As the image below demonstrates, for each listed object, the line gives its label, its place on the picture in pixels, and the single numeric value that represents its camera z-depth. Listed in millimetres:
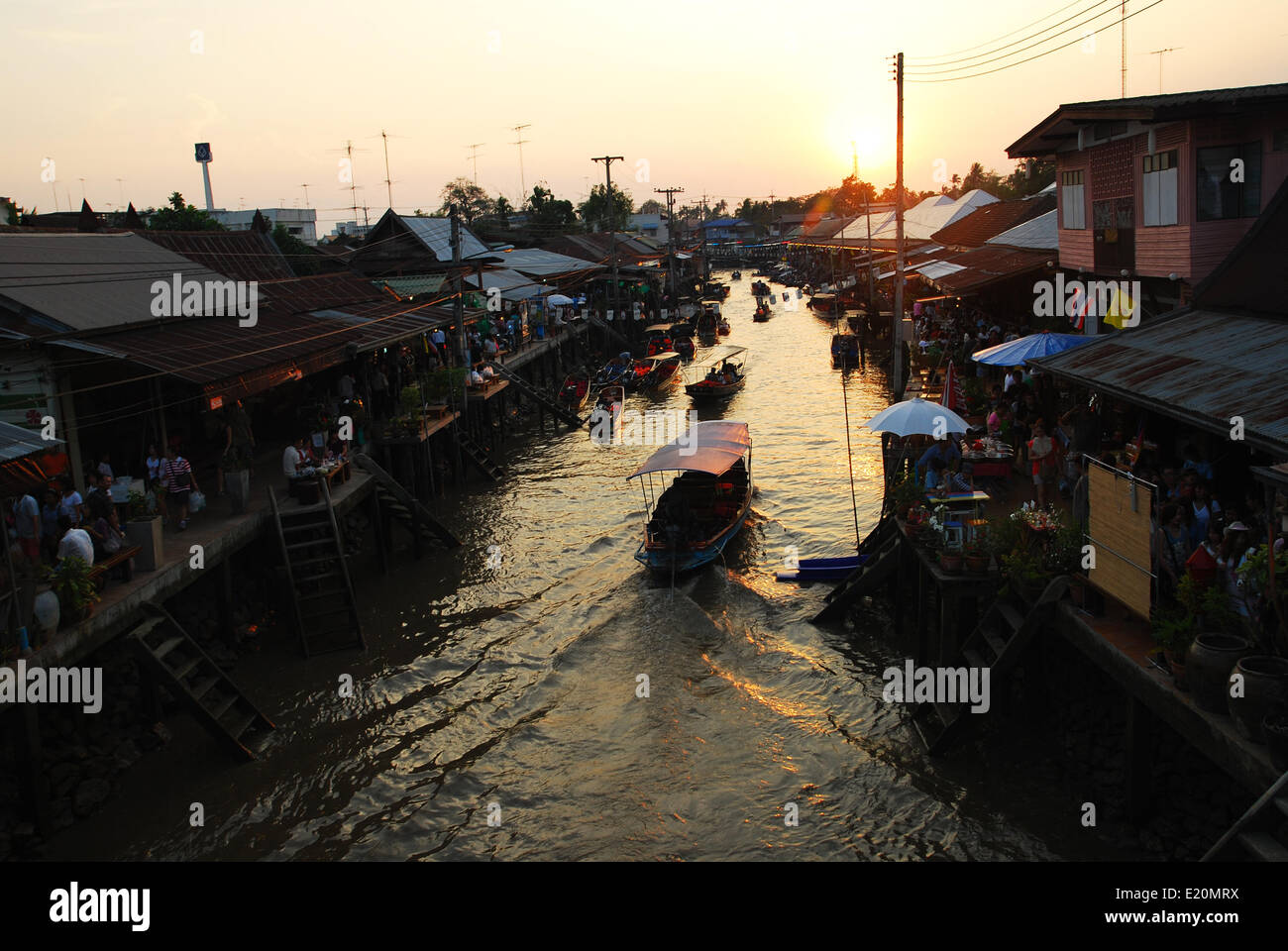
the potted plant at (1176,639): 8602
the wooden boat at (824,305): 69588
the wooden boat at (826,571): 18422
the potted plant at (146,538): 13266
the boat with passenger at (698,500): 18422
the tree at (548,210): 77625
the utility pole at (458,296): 26297
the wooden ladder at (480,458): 27297
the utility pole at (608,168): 50500
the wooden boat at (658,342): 51188
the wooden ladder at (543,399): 33094
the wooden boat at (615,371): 42062
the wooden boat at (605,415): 33031
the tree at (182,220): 40562
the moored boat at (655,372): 42844
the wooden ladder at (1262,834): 6758
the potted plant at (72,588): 11156
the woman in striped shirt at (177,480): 15961
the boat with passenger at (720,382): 37156
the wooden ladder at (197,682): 12078
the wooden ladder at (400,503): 20281
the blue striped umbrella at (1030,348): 16812
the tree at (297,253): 39312
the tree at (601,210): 100562
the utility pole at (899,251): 31922
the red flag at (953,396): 20641
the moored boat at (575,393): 38000
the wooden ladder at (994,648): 10969
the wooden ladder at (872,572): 15641
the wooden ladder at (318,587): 15930
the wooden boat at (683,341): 49906
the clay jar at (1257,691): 7324
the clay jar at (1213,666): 7855
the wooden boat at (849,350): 42562
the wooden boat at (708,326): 60038
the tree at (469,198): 114000
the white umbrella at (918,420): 15875
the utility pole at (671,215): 83525
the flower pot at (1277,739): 7004
